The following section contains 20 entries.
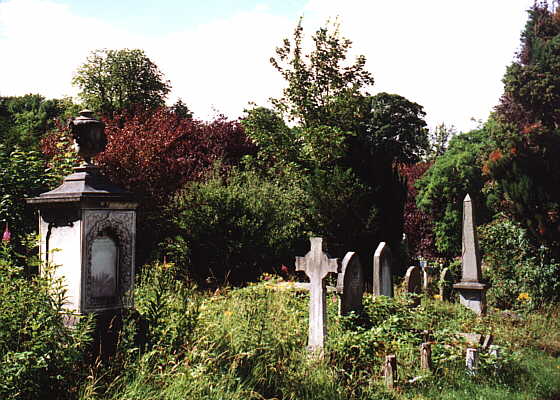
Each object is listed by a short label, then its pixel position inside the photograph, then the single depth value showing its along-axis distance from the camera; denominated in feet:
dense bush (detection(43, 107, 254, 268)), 45.11
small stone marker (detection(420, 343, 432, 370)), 21.86
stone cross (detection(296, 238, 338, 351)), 23.67
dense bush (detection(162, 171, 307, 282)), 42.29
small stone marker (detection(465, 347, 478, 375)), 22.54
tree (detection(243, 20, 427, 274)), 46.96
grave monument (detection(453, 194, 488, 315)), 37.93
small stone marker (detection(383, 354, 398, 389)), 19.89
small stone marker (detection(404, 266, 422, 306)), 35.68
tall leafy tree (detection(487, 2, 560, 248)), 40.98
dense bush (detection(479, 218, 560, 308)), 40.27
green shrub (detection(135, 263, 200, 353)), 18.26
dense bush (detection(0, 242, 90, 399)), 14.46
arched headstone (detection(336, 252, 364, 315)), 26.86
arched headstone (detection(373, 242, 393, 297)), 33.27
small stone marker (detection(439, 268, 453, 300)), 43.75
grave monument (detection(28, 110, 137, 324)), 20.15
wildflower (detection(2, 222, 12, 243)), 19.85
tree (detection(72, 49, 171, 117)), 108.78
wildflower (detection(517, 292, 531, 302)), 40.16
